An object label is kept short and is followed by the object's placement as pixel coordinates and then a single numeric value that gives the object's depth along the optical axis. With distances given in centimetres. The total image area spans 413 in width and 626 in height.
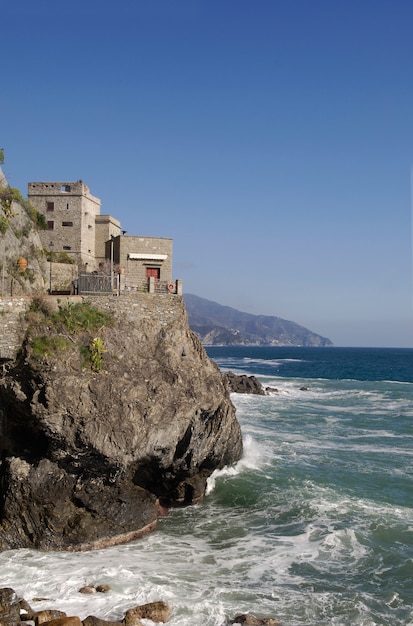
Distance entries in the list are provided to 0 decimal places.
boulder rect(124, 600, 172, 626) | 1501
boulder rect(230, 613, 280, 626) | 1486
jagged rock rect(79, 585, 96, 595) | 1630
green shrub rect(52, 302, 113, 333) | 2355
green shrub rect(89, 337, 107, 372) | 2234
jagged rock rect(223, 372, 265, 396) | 6269
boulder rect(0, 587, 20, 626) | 1438
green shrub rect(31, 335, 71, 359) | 2178
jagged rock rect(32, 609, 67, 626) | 1462
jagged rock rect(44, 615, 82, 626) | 1424
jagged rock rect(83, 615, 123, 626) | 1442
